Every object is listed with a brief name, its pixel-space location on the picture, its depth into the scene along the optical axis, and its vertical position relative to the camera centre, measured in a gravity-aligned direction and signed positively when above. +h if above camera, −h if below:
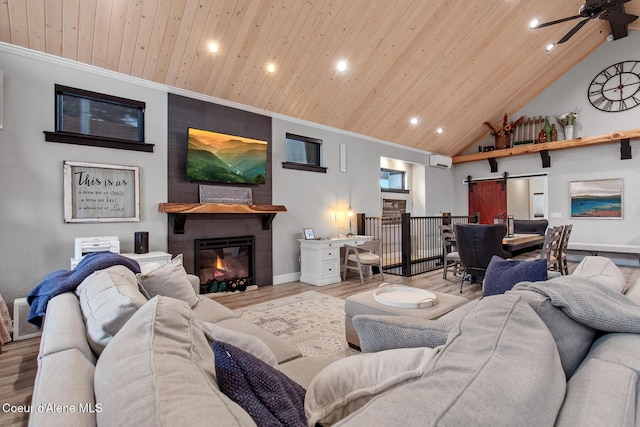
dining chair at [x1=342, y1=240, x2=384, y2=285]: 5.12 -0.67
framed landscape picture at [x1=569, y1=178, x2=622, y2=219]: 6.52 +0.35
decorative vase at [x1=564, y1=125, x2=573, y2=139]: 6.89 +1.86
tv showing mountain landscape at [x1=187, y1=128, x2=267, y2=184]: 4.24 +0.88
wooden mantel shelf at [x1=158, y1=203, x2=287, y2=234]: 3.89 +0.12
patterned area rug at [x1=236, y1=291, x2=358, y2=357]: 2.71 -1.12
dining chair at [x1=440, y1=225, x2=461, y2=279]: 5.23 -0.43
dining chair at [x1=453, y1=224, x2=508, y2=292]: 4.02 -0.39
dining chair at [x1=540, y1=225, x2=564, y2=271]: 4.08 -0.44
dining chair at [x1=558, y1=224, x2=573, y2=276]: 4.74 -0.50
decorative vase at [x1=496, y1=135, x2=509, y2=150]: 7.86 +1.88
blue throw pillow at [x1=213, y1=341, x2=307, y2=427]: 0.68 -0.40
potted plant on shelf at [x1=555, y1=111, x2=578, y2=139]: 6.89 +2.07
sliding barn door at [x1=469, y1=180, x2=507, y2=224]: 8.36 +0.46
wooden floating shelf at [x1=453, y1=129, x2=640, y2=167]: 6.21 +1.56
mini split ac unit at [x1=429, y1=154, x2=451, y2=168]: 8.22 +1.48
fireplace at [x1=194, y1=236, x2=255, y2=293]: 4.41 -0.67
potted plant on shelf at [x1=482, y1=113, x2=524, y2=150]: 7.74 +2.16
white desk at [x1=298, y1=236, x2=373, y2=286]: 5.05 -0.73
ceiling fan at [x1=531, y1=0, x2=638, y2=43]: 3.76 +2.56
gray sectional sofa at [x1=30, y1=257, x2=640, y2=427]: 0.55 -0.34
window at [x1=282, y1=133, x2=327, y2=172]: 5.43 +1.18
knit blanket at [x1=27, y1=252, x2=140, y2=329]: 1.70 -0.36
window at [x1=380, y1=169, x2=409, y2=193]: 7.62 +0.91
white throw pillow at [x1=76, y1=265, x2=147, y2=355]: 1.06 -0.33
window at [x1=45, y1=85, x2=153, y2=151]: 3.42 +1.18
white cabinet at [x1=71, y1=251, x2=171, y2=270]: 3.46 -0.43
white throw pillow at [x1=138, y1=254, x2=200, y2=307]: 2.03 -0.44
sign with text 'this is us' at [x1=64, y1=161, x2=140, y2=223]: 3.40 +0.31
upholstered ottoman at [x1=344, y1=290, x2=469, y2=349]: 2.19 -0.68
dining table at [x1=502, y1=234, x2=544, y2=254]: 4.27 -0.39
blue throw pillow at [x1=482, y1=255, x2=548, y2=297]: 1.98 -0.40
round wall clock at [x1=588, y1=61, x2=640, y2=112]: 6.34 +2.67
